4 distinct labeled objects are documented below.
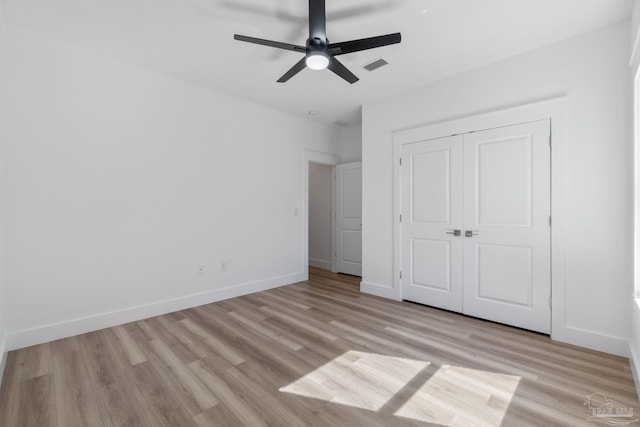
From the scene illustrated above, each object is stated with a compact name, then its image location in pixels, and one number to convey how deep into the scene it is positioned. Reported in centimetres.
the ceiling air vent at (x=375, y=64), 314
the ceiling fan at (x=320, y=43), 212
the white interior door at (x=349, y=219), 547
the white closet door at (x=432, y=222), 348
